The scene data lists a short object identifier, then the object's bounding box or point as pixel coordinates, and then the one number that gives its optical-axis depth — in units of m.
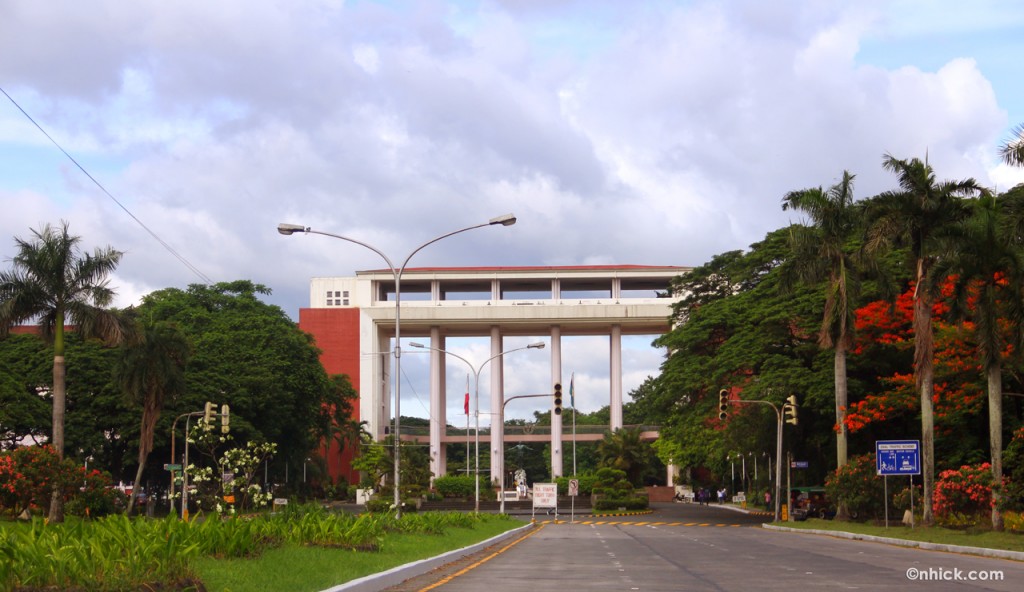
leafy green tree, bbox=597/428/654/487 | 98.12
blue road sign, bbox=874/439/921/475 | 38.62
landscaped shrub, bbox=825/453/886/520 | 45.06
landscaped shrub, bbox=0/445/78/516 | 37.22
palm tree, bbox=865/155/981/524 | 39.41
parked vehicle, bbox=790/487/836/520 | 56.62
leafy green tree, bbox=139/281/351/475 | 63.06
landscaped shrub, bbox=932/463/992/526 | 36.94
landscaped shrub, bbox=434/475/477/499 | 92.94
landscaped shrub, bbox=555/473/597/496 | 91.44
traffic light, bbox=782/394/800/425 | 47.40
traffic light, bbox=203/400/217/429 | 42.86
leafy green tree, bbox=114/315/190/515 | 53.25
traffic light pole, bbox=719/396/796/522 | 51.22
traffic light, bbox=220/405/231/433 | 42.53
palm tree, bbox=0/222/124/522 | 41.53
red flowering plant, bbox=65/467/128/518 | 40.50
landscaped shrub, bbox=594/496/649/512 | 75.31
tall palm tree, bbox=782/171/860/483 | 46.16
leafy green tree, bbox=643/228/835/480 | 52.97
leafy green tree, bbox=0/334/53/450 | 54.34
